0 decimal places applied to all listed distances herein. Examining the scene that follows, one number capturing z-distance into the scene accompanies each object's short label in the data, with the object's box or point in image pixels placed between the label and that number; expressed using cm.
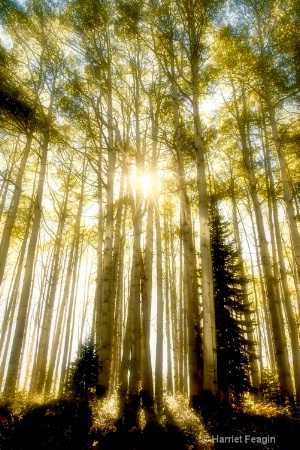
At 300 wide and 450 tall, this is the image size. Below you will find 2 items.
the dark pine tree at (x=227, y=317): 763
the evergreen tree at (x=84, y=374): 586
